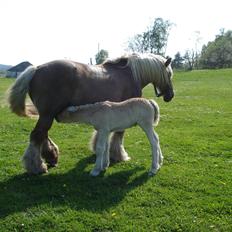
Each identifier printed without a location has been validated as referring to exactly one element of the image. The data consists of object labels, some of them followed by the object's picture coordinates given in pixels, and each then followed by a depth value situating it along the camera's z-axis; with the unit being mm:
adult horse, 7527
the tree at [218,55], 87312
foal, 7707
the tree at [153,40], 96062
